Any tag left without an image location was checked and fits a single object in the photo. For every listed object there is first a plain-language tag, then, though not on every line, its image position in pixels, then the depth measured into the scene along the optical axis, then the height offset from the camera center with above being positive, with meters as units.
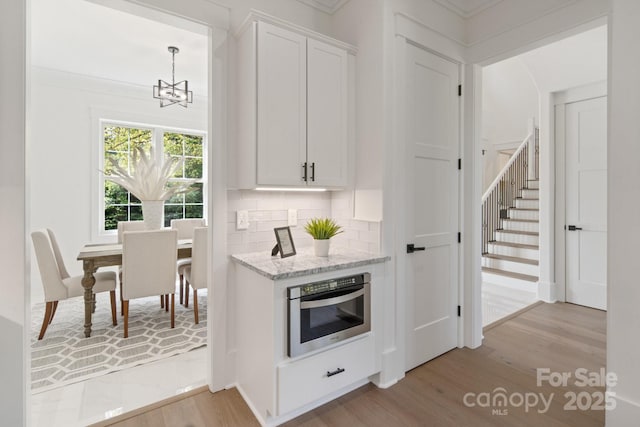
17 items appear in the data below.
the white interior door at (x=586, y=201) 3.63 +0.11
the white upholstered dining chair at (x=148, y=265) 2.97 -0.52
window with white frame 4.85 +0.83
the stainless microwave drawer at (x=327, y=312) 1.80 -0.62
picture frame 2.16 -0.23
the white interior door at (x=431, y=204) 2.46 +0.05
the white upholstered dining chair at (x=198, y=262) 3.27 -0.54
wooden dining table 2.97 -0.52
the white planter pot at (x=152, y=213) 3.43 -0.03
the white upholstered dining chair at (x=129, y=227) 4.17 -0.22
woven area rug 2.44 -1.20
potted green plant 2.20 -0.17
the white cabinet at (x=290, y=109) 2.02 +0.69
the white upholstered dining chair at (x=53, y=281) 2.87 -0.70
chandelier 3.47 +1.30
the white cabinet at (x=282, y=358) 1.77 -0.90
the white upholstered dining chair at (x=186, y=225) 4.54 -0.21
